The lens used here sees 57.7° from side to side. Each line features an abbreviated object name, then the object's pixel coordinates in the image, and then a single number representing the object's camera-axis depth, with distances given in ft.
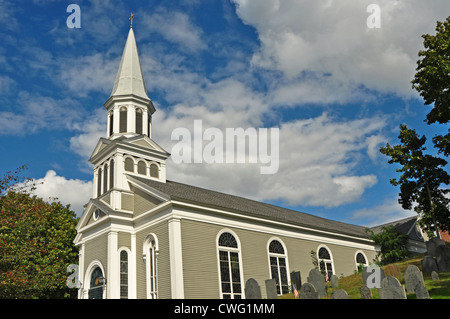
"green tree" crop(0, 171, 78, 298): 83.87
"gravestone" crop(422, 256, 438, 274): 73.15
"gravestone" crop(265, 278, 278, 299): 55.52
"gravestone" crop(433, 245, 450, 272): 72.64
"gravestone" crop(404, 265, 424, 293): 51.49
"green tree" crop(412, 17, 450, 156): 74.59
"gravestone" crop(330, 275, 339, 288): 78.79
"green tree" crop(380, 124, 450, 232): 102.89
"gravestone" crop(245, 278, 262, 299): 47.96
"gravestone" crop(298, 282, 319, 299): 51.28
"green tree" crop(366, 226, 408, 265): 118.92
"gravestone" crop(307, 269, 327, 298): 65.82
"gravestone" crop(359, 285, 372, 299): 51.43
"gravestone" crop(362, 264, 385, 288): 64.41
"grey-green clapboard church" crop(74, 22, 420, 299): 77.92
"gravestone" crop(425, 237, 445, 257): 79.71
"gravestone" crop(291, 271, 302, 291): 82.02
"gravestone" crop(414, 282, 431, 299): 47.67
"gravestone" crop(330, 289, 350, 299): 47.24
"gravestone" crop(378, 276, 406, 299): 44.27
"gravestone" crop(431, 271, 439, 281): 64.69
